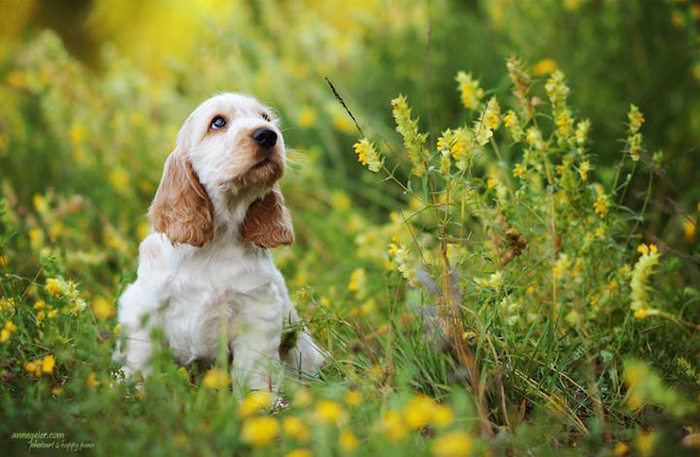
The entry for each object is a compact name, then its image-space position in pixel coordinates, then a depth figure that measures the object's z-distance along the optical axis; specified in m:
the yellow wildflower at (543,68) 4.88
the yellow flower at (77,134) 5.16
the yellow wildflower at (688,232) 3.43
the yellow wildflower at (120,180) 4.78
